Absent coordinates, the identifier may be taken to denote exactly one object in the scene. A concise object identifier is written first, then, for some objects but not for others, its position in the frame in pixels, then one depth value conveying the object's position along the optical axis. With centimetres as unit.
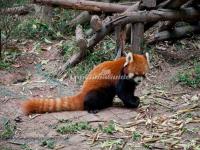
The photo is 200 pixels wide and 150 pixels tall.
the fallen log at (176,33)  1337
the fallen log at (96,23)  1160
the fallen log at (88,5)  1275
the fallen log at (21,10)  1553
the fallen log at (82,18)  1458
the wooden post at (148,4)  1189
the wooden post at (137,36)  1199
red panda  954
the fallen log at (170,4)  1226
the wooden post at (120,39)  1199
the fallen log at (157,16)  1180
